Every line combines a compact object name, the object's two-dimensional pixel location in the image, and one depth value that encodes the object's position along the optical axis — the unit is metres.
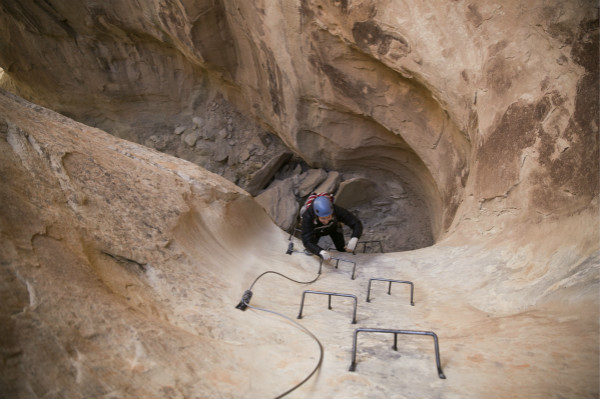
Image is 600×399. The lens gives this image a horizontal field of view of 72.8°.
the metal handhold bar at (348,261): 3.42
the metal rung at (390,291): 2.75
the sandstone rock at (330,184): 6.06
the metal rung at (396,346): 1.76
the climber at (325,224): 3.98
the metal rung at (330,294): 2.38
